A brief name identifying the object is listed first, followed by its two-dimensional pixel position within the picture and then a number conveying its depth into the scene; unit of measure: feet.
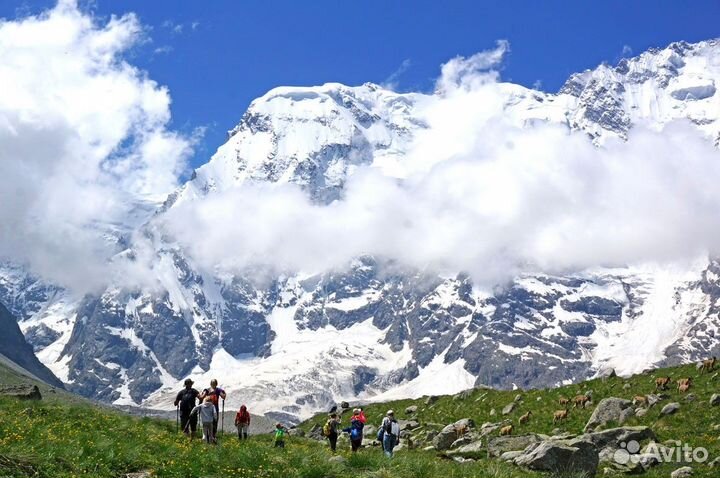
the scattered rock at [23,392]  137.18
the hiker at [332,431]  117.70
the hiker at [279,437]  118.73
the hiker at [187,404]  107.24
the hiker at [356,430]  108.68
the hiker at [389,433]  105.29
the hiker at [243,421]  128.79
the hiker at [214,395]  104.18
